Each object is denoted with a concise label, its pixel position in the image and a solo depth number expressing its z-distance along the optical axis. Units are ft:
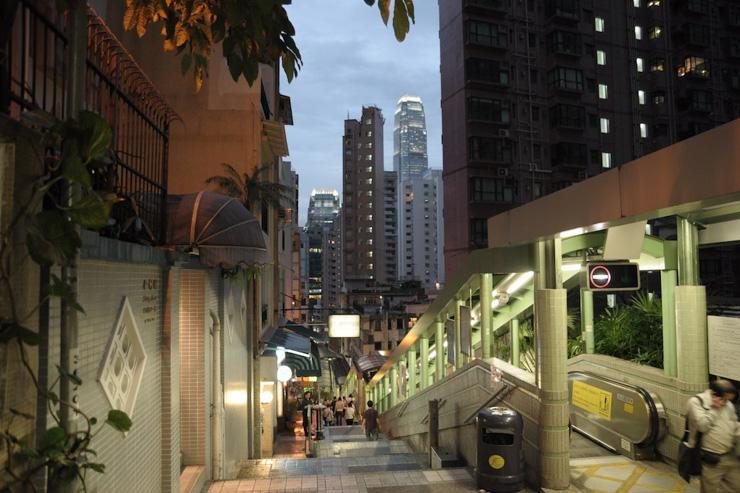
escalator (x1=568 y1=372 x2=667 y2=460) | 25.00
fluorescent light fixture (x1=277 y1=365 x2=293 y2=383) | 53.93
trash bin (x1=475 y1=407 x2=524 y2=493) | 22.68
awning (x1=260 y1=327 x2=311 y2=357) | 57.26
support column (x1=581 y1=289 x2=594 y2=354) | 34.35
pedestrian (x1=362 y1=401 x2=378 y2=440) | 51.29
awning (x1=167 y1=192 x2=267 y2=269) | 24.59
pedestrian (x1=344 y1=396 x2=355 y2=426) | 73.77
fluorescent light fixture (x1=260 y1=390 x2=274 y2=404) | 51.78
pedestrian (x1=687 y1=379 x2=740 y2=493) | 17.58
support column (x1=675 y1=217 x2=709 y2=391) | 24.00
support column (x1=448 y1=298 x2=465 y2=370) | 34.19
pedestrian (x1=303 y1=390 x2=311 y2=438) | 53.42
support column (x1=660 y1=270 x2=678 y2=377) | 26.17
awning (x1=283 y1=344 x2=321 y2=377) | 56.59
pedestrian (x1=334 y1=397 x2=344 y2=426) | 75.92
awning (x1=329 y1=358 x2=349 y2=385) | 105.50
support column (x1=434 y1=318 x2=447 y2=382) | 40.63
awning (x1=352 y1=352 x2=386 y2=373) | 83.92
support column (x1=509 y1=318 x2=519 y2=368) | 38.81
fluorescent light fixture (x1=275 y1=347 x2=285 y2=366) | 55.13
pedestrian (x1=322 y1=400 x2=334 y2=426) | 72.95
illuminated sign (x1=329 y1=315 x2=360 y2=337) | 79.99
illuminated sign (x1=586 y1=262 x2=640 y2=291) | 23.70
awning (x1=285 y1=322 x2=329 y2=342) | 75.41
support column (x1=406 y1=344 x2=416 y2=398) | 50.03
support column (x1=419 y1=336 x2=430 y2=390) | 46.01
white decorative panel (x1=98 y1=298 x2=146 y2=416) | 14.69
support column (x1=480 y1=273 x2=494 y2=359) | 30.89
